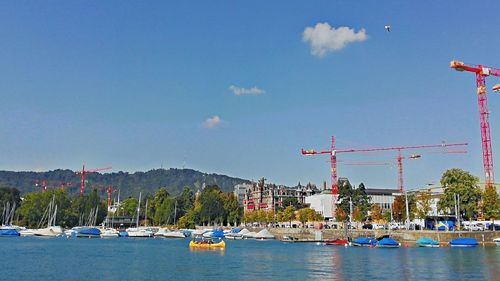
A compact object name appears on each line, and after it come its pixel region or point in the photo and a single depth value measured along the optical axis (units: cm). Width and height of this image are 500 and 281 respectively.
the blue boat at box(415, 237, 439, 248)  9475
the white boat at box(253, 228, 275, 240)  14275
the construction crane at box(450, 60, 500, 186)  12000
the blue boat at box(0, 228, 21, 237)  15138
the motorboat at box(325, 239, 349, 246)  10854
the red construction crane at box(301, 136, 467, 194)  17534
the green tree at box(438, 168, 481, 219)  10631
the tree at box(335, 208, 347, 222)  14538
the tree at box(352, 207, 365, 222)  13900
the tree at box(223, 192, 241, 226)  18612
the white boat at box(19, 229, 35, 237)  15350
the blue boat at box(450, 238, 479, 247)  9238
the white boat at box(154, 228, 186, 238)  15162
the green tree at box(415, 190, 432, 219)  11121
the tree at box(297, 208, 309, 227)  16019
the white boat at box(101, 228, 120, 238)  15200
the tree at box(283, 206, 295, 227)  16625
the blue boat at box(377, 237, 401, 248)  9681
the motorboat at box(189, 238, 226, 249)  9670
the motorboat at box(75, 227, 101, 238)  14825
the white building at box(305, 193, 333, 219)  19669
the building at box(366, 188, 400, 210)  19728
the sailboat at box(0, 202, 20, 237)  19238
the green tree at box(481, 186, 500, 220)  10606
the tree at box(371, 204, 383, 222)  13900
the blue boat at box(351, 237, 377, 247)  10201
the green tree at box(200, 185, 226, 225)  18500
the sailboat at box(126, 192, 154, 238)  15170
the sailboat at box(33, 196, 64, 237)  17850
